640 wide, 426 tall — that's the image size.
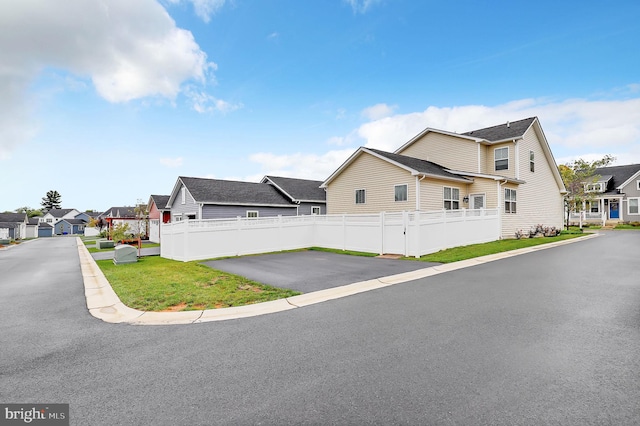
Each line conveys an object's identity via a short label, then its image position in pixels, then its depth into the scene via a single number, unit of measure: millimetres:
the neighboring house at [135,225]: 30055
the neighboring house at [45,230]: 70775
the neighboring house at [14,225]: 50538
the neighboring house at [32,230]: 66125
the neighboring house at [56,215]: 80875
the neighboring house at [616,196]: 33594
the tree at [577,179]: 30266
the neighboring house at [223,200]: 21531
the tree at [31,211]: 92025
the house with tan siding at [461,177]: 17594
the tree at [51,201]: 107375
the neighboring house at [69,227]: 77500
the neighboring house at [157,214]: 27703
